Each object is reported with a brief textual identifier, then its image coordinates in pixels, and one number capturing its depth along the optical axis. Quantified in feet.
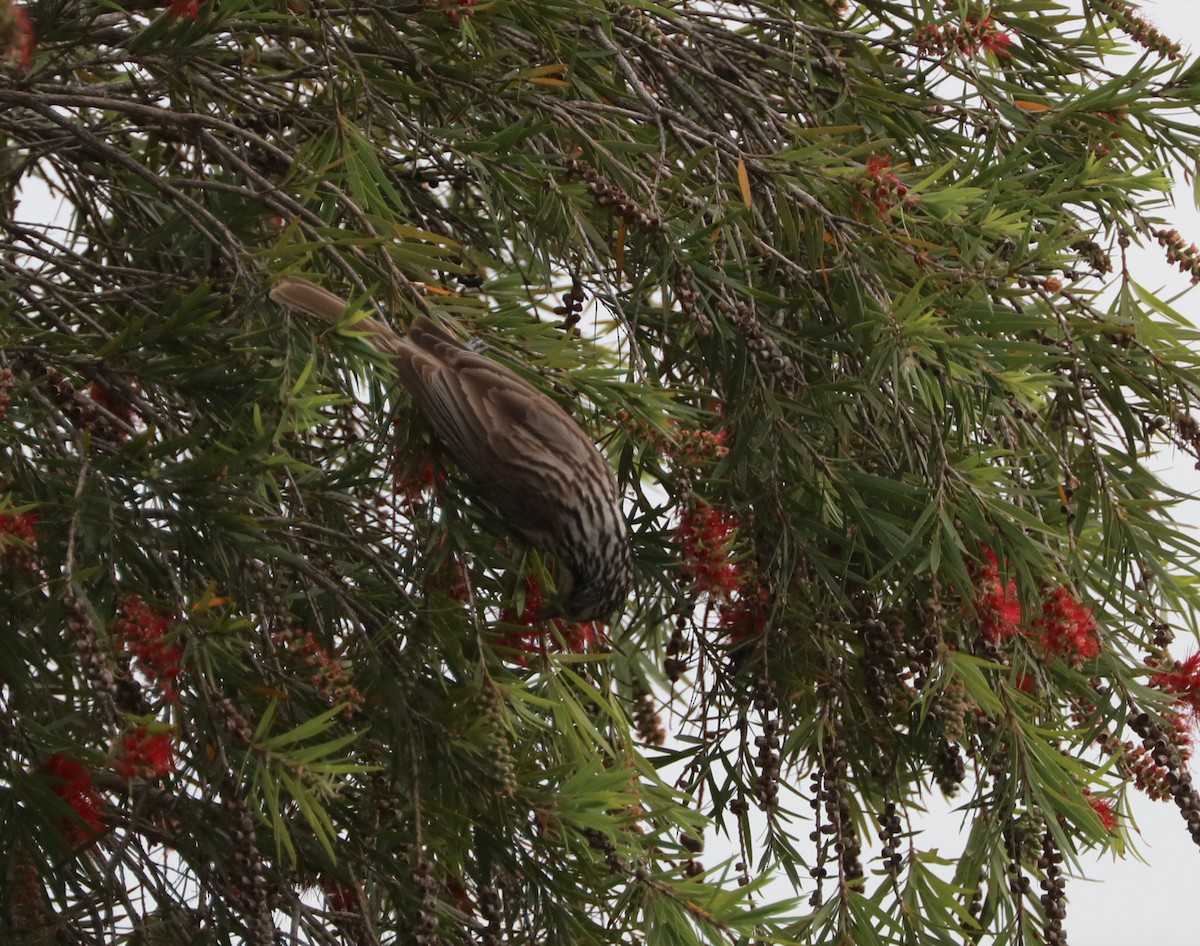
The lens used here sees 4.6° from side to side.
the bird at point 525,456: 21.47
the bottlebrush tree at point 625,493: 21.26
